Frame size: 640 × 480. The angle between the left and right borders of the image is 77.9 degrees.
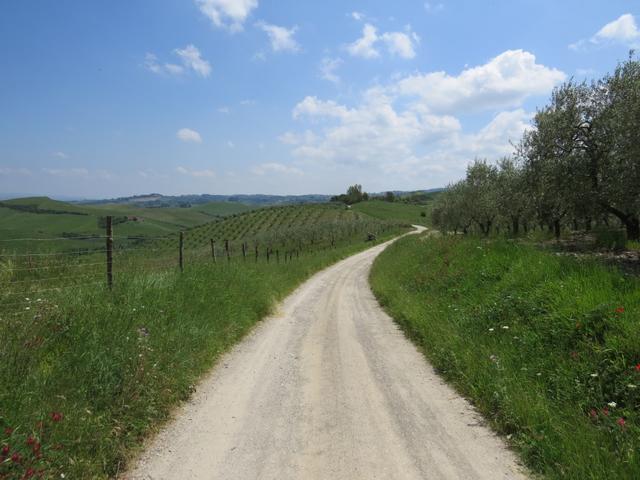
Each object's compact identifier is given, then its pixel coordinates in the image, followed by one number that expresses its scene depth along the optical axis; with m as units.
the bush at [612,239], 16.20
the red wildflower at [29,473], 3.34
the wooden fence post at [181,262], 12.53
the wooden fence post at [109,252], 9.16
